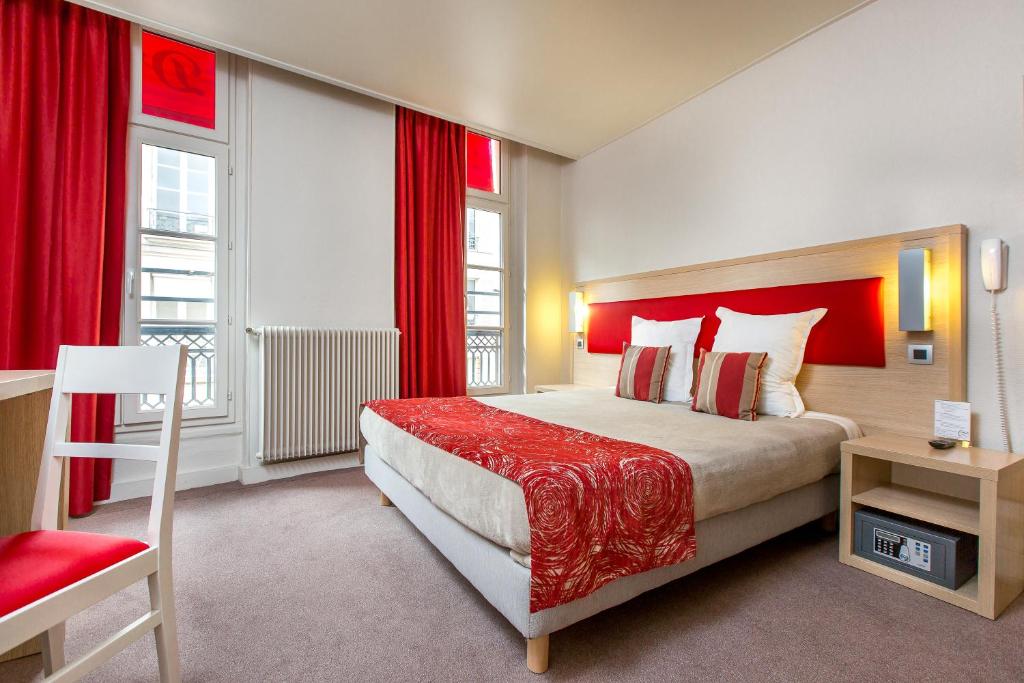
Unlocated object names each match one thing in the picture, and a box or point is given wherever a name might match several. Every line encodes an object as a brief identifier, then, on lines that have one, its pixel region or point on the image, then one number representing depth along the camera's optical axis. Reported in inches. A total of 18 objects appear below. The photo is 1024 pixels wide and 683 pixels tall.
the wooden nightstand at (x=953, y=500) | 62.7
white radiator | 122.9
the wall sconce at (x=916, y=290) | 83.9
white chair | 34.2
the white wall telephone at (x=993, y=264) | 76.9
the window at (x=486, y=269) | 172.2
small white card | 77.4
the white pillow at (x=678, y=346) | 117.0
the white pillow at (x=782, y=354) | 97.3
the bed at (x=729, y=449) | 53.7
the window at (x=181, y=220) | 112.7
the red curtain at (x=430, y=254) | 149.0
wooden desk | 56.9
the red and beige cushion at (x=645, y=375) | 117.7
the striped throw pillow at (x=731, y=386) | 93.9
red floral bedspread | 47.9
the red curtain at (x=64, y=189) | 96.1
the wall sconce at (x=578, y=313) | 172.1
